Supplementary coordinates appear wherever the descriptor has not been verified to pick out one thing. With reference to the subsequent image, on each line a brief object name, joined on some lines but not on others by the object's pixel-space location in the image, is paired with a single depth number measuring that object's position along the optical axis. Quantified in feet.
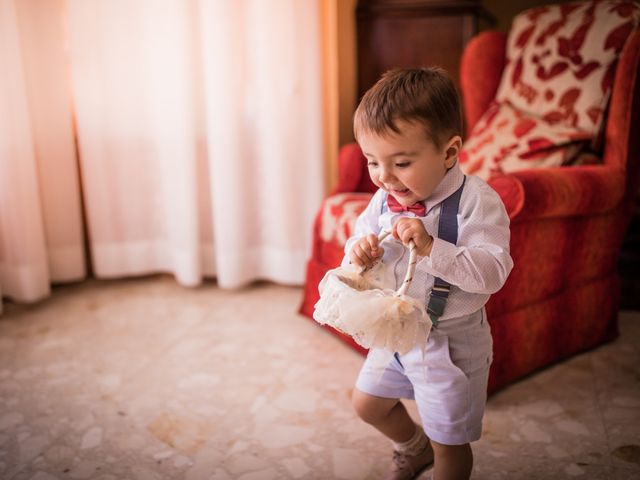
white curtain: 7.00
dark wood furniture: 7.46
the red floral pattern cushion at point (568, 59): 5.61
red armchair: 4.64
